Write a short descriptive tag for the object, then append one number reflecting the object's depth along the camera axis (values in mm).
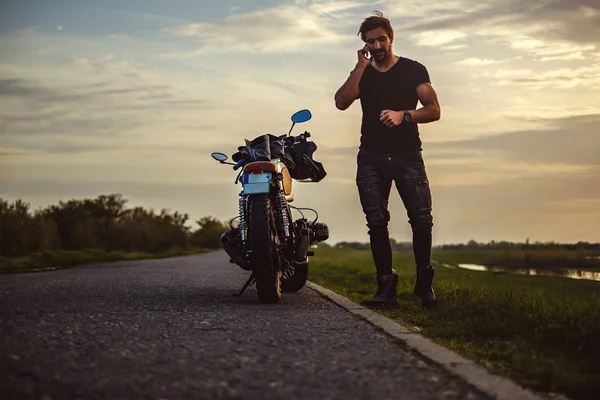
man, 7285
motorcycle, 7132
